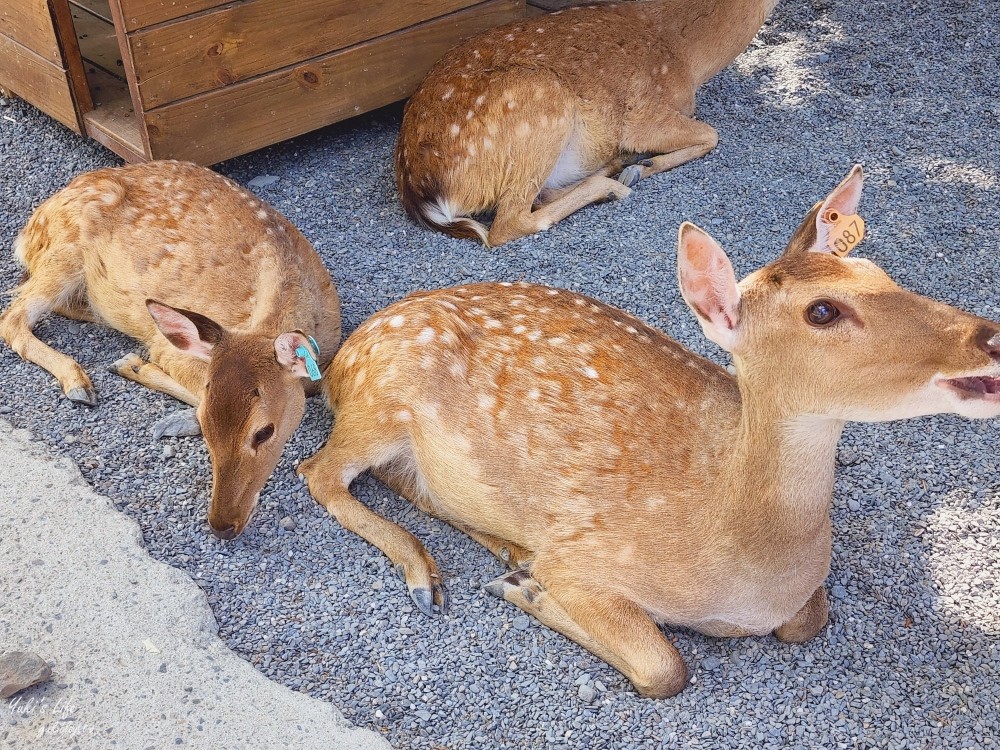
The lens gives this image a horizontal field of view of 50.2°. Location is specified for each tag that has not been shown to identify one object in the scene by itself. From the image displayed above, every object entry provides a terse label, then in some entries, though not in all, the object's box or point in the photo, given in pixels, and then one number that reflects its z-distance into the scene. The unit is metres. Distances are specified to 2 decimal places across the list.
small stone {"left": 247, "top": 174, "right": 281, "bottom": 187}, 5.07
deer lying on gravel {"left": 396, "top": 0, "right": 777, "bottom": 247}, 4.86
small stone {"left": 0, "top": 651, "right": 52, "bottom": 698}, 2.56
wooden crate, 4.44
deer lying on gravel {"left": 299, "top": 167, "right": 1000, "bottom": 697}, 2.29
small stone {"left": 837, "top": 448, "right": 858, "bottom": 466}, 3.55
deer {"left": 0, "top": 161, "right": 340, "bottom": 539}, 3.34
